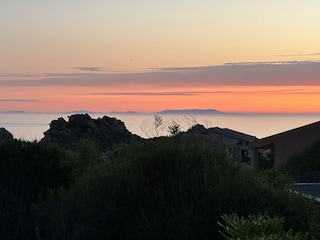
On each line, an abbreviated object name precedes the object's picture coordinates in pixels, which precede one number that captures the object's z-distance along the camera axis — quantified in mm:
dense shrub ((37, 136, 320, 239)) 10867
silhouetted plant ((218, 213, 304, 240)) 5613
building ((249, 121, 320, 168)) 41875
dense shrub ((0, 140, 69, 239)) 12148
